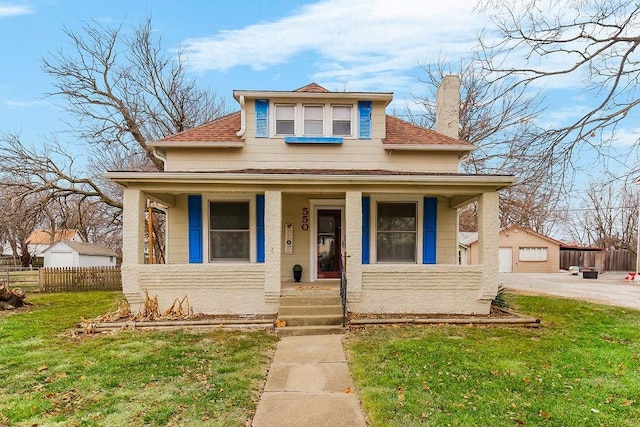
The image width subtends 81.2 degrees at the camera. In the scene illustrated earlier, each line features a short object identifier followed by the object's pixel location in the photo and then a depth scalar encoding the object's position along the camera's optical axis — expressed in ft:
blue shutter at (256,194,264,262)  30.94
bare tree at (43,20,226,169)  54.29
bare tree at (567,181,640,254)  104.56
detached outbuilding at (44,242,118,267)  107.55
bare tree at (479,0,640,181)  17.52
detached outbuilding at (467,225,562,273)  92.02
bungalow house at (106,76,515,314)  27.07
